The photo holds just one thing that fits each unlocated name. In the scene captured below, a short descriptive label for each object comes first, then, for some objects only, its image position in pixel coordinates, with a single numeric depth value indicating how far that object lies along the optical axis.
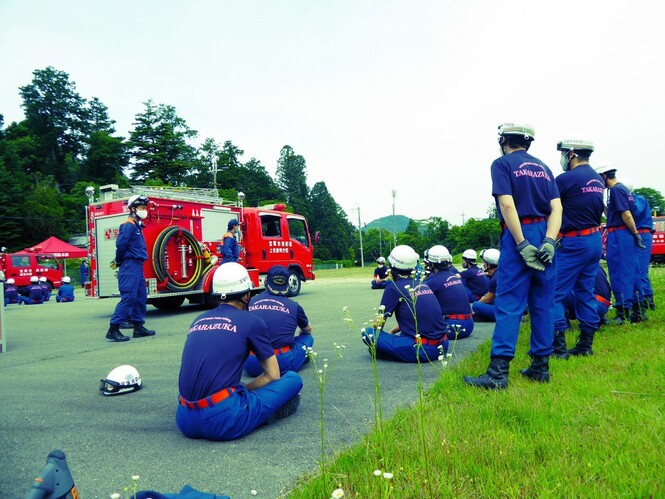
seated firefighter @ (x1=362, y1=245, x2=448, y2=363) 5.16
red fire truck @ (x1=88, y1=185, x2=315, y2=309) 11.47
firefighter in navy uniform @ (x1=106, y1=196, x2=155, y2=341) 8.02
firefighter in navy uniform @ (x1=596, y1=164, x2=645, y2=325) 6.20
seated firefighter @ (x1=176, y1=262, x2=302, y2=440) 3.20
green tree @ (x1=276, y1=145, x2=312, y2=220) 88.12
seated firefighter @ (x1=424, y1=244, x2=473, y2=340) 6.52
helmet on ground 4.68
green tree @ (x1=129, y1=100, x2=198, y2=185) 62.03
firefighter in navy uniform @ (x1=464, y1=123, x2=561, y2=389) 3.74
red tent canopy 27.53
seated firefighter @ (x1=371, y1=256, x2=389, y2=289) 15.82
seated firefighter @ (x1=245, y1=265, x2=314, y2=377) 4.96
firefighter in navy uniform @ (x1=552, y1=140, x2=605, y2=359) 4.77
